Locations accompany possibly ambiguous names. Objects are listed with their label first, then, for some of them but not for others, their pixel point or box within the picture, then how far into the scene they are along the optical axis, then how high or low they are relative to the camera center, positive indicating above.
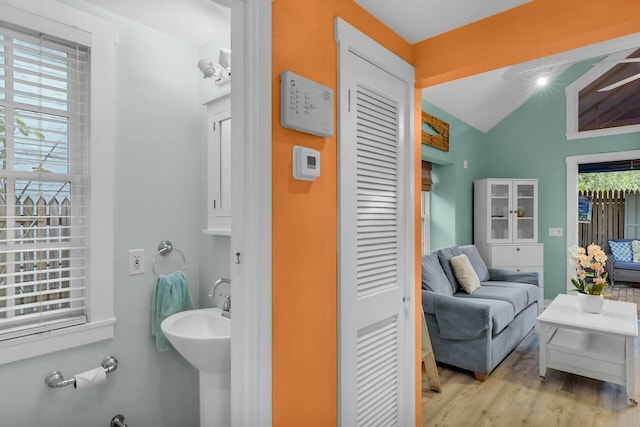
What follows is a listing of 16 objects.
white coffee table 2.62 -1.06
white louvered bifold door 1.55 -0.18
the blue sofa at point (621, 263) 6.42 -0.90
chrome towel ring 2.00 -0.20
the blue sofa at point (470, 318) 2.90 -0.89
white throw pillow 3.83 -0.64
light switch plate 5.10 -0.26
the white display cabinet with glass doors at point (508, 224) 5.00 -0.15
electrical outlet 1.91 -0.25
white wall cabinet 2.03 +0.27
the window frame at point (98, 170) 1.66 +0.21
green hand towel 1.95 -0.48
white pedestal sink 1.56 -0.63
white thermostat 1.33 +0.18
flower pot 3.04 -0.76
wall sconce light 1.88 +0.76
